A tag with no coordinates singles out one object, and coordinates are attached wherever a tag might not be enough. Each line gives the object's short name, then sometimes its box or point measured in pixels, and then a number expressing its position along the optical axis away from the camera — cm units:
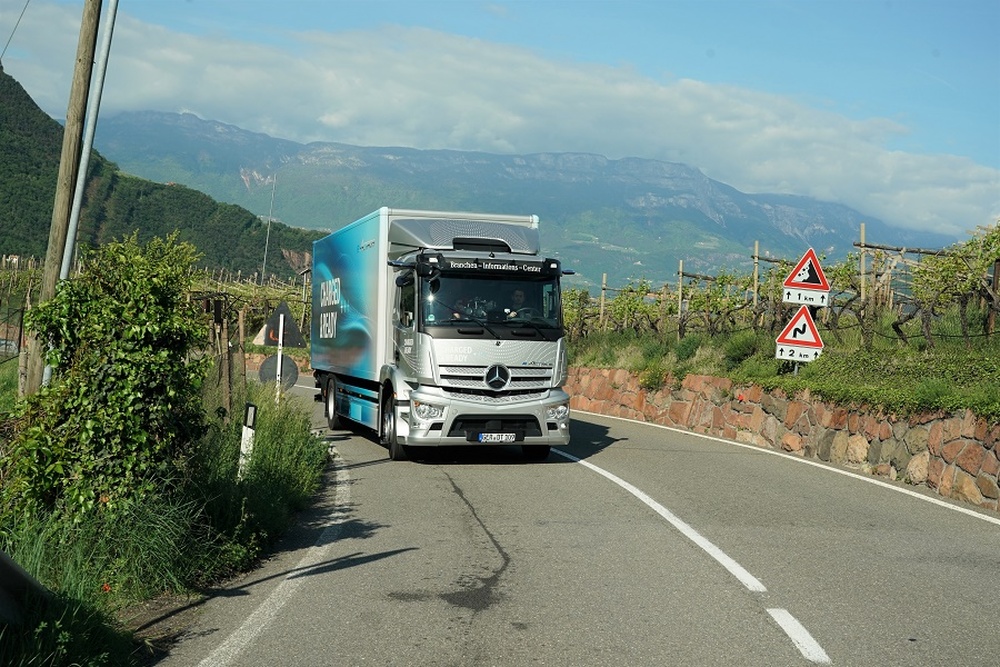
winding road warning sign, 1791
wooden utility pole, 1203
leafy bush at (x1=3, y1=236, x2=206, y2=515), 711
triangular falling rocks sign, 1770
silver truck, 1443
